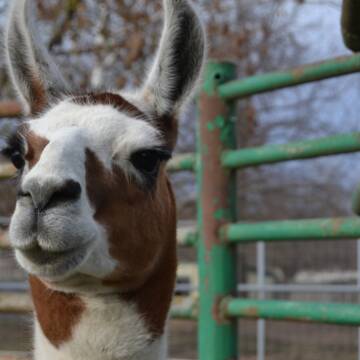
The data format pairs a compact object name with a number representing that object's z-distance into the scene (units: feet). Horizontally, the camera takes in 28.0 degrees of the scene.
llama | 7.13
